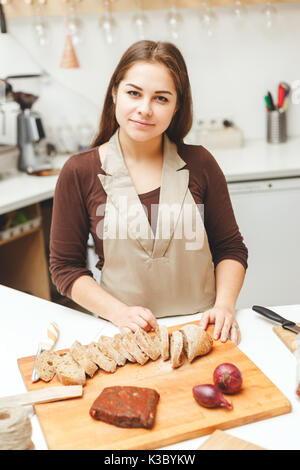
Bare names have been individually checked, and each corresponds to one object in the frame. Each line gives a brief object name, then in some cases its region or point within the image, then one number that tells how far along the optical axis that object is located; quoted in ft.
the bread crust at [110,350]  3.58
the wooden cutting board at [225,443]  2.76
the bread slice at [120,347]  3.60
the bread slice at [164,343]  3.60
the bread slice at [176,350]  3.50
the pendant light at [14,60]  9.68
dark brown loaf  2.92
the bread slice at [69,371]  3.36
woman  4.51
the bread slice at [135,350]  3.57
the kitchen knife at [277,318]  3.94
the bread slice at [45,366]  3.49
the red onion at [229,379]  3.17
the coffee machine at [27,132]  9.22
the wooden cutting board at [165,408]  2.88
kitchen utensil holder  9.78
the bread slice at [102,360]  3.51
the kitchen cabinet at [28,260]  8.90
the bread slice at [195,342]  3.58
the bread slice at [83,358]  3.46
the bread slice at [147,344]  3.62
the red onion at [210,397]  3.03
